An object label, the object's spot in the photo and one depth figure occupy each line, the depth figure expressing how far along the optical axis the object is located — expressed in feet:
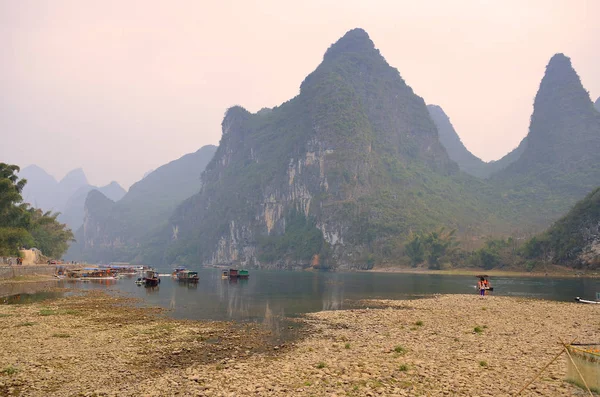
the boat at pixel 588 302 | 140.05
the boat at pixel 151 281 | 254.88
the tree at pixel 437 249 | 462.60
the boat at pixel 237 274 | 334.34
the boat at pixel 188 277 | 292.71
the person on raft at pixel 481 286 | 169.58
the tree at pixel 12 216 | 226.79
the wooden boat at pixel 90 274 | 320.95
